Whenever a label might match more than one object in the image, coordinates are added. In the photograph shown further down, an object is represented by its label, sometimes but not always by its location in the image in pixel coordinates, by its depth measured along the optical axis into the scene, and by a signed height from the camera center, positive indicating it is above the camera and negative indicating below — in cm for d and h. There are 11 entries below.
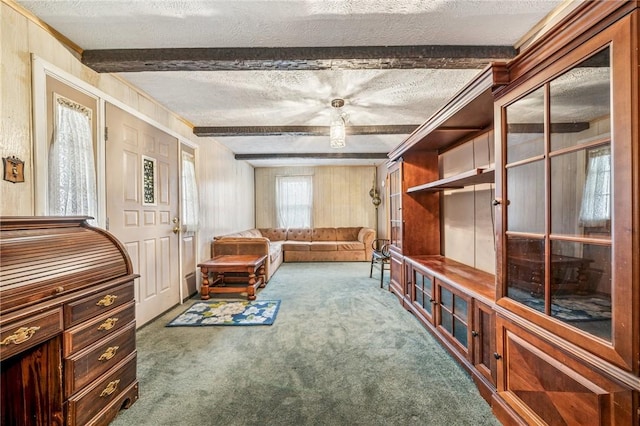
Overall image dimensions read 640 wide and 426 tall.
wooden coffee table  362 -81
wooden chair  418 -78
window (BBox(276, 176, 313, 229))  744 +37
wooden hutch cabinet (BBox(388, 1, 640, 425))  90 -10
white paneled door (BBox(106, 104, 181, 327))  244 +10
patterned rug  287 -123
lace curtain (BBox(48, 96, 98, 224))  183 +38
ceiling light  299 +96
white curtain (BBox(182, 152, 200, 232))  358 +24
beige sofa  444 -78
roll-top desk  111 -53
